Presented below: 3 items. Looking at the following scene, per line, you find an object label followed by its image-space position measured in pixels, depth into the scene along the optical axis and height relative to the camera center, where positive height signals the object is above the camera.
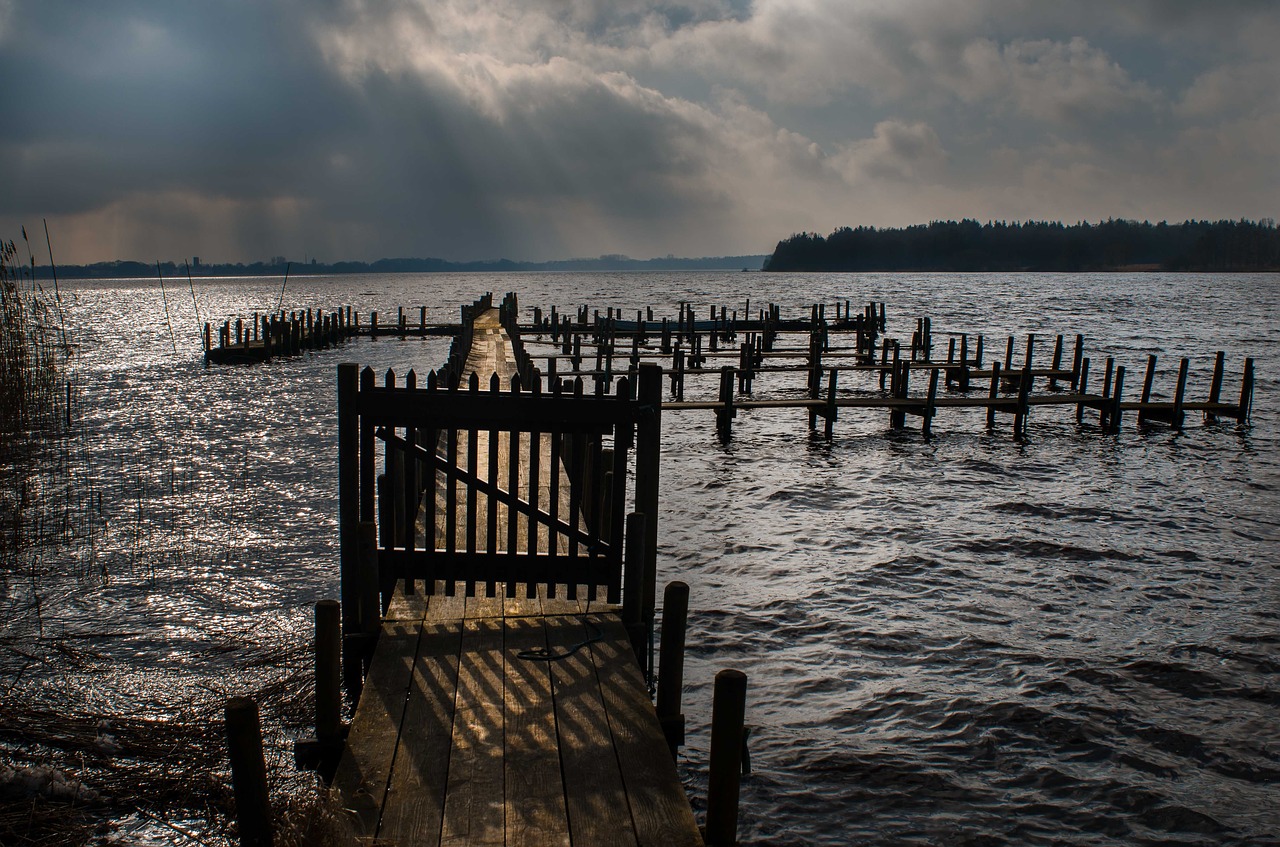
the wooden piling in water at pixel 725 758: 4.32 -2.22
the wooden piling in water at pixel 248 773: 3.84 -2.08
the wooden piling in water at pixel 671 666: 5.70 -2.34
